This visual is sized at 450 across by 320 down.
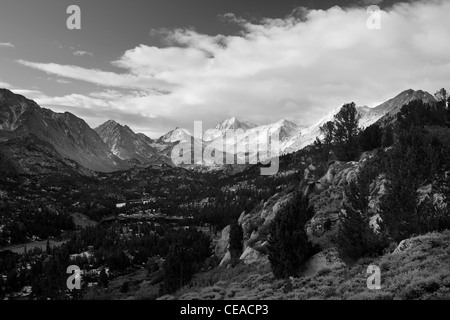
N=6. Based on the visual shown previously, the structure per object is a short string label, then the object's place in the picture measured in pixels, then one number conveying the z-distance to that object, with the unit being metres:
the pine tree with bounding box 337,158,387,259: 32.53
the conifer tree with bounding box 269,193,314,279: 34.41
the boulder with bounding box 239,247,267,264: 54.59
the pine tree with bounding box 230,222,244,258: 78.24
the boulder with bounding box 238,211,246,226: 104.64
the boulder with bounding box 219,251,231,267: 73.28
